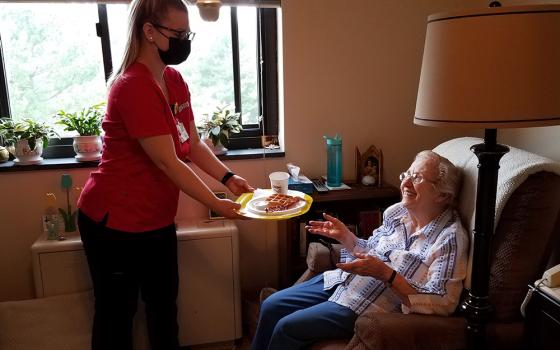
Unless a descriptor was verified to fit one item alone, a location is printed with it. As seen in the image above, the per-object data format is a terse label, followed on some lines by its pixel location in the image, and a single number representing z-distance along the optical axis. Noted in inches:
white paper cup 75.9
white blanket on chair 55.9
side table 49.2
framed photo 92.1
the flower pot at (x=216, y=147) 89.1
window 86.0
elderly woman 56.5
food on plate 68.5
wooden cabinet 86.4
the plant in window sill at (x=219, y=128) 89.0
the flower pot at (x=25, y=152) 82.7
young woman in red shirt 57.9
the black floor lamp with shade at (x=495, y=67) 39.9
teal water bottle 90.4
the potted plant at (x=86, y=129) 84.1
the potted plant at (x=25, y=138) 82.5
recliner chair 53.0
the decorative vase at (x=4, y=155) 83.7
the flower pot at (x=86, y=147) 83.9
